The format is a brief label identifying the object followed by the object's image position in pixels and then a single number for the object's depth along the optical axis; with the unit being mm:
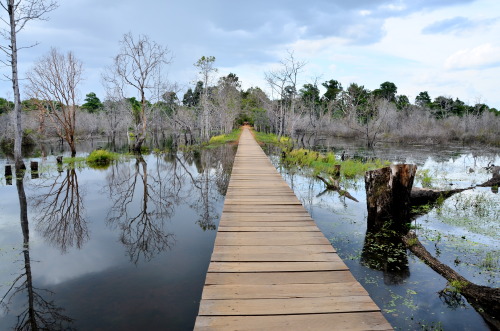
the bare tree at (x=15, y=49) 13320
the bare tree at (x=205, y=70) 27516
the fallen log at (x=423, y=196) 8844
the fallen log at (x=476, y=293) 3770
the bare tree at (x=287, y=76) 23219
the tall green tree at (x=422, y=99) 65562
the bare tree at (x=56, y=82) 19484
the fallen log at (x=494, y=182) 11016
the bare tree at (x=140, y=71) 21984
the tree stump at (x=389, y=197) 6891
